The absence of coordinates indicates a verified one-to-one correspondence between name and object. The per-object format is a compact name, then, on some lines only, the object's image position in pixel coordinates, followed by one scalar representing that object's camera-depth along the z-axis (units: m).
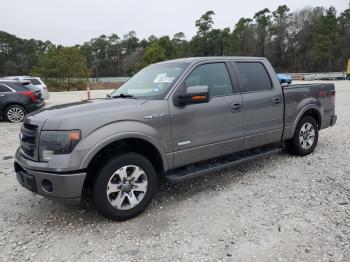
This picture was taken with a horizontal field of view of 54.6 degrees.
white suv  17.08
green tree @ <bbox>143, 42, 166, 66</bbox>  68.75
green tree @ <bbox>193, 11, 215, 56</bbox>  83.50
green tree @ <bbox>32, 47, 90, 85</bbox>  48.31
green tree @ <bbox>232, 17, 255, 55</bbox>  82.88
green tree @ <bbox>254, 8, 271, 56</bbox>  86.19
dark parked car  11.84
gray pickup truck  3.54
